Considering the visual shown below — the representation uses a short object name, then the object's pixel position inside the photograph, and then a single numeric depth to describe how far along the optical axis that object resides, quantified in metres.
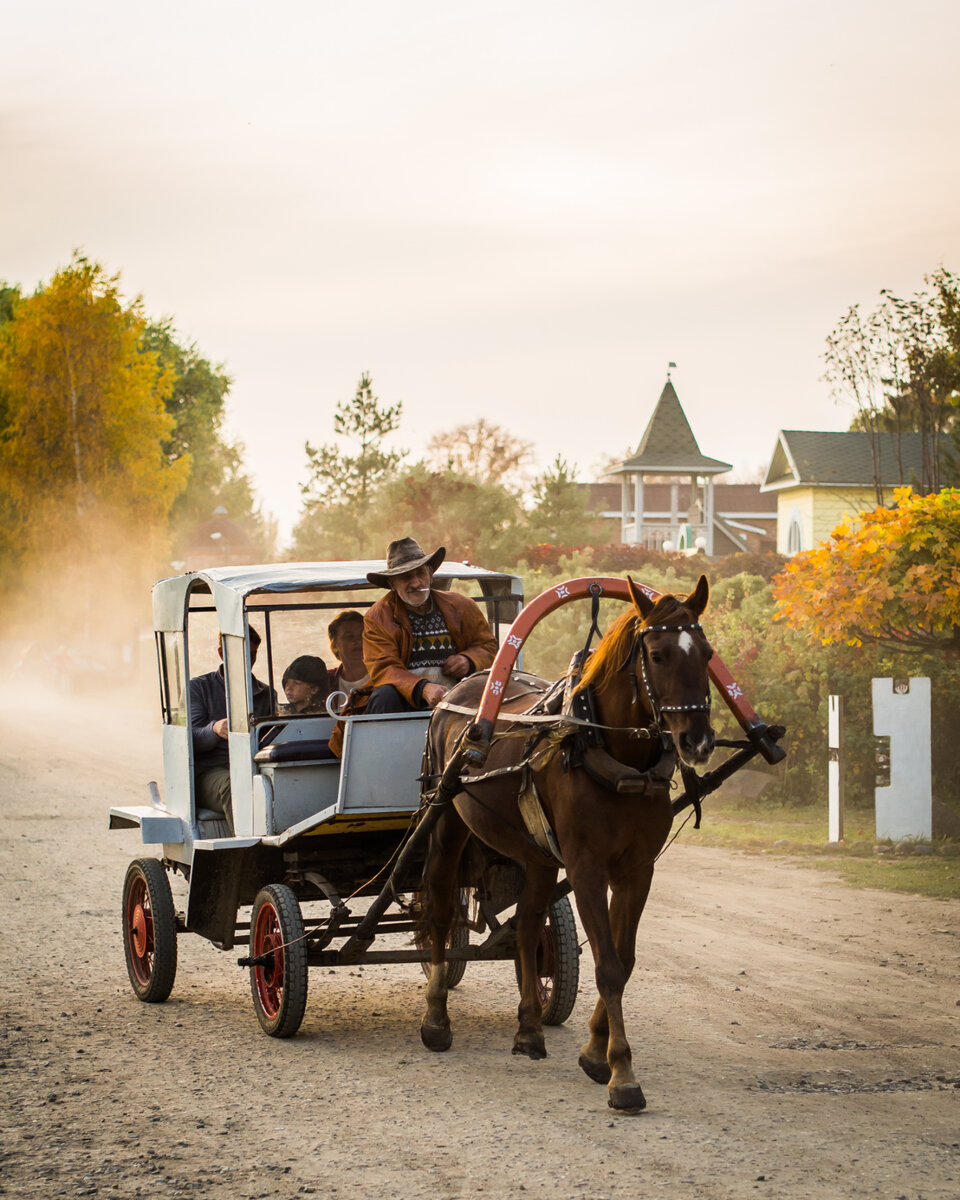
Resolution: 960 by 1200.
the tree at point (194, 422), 65.00
